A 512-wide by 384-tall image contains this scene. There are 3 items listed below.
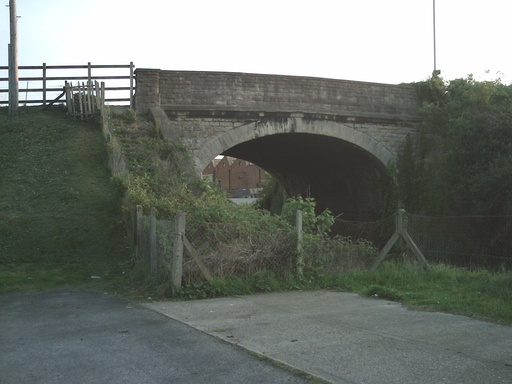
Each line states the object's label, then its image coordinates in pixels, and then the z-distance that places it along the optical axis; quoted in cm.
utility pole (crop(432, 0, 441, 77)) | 2753
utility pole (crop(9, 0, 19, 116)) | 2009
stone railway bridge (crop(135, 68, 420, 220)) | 1836
